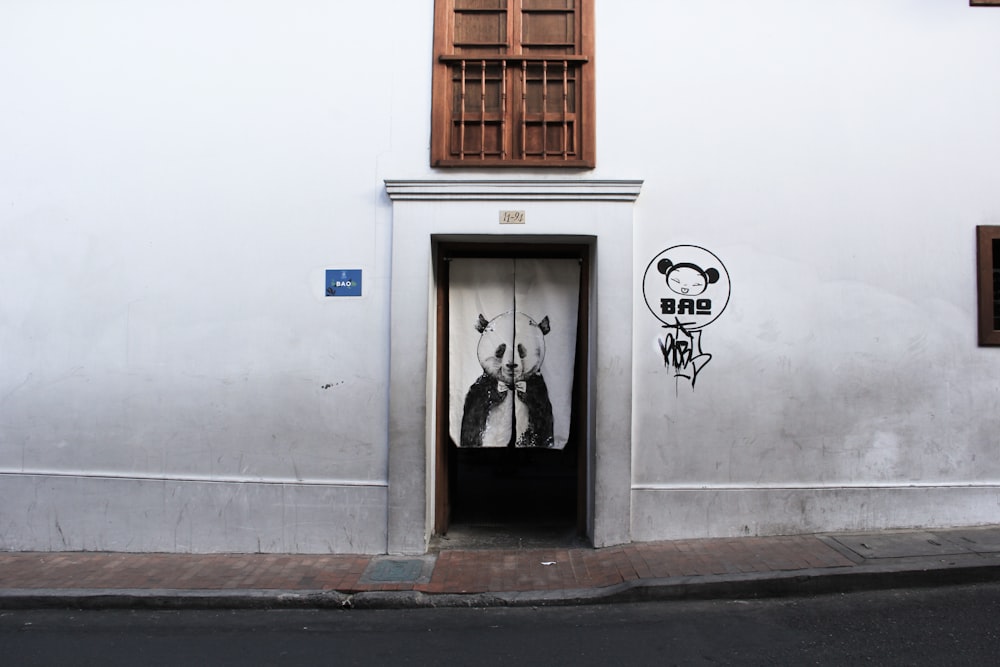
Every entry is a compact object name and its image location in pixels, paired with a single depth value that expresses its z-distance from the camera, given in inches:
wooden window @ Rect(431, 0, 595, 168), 249.4
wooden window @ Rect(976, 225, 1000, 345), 252.4
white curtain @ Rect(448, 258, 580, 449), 265.4
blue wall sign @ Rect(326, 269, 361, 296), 249.1
